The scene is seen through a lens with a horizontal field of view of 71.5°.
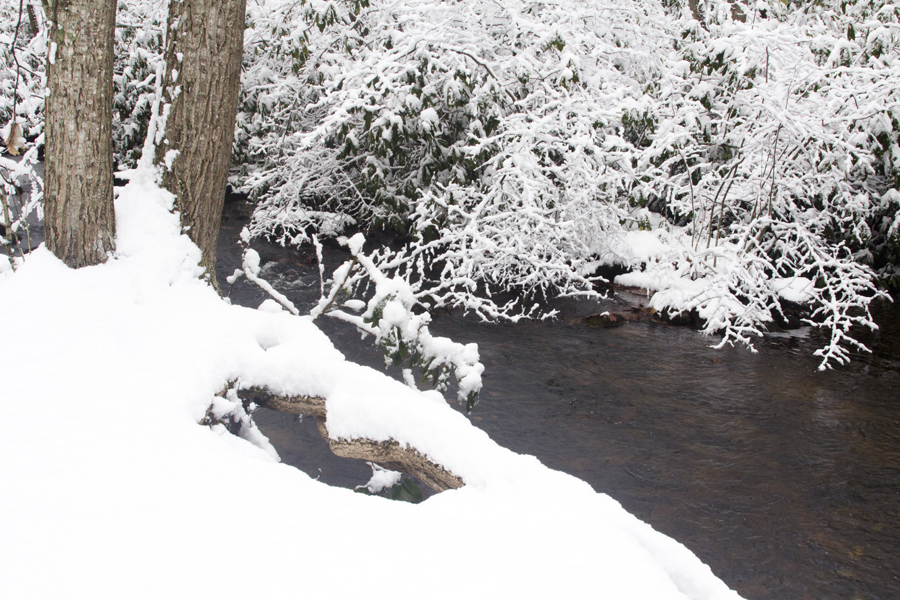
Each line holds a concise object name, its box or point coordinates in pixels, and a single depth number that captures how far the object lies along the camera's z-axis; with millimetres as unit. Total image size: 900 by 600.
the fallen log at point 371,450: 2201
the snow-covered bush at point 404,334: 3180
